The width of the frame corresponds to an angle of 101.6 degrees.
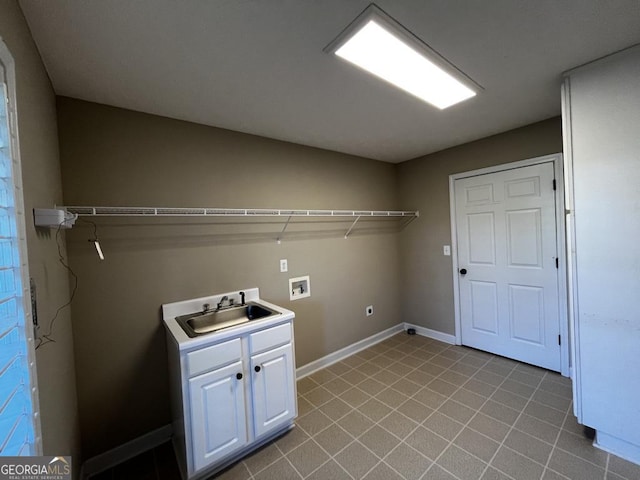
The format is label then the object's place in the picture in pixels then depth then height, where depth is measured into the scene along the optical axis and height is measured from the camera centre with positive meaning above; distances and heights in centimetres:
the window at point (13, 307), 71 -16
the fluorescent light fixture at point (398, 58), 120 +95
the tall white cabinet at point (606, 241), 148 -13
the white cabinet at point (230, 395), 150 -98
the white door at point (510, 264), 247 -41
